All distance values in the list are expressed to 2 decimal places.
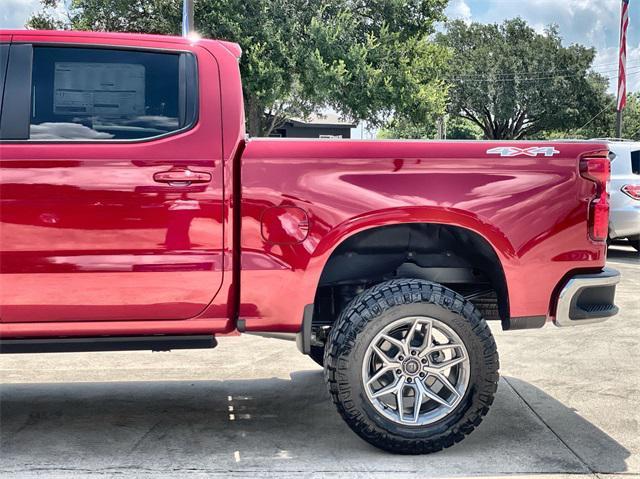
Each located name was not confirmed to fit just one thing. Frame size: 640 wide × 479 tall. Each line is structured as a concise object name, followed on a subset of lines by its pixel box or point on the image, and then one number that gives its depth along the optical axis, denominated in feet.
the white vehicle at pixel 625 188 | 37.70
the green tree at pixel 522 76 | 159.22
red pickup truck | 12.01
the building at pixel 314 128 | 144.05
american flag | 66.18
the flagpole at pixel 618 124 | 72.46
